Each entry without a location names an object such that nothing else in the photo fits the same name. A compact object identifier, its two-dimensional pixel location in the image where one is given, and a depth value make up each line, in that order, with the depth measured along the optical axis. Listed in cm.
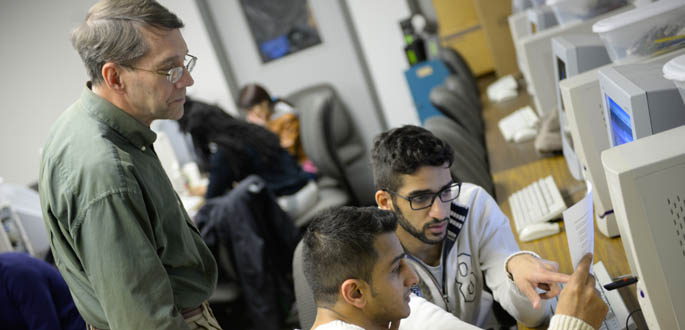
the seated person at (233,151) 365
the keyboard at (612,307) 127
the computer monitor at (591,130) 154
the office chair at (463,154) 211
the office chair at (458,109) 290
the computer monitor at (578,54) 177
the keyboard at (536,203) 186
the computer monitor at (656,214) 97
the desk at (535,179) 153
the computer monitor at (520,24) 326
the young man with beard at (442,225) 155
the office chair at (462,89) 340
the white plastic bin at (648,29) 148
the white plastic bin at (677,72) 111
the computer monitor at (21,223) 313
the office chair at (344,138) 476
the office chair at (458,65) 430
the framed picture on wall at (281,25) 526
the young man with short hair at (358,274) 119
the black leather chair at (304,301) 155
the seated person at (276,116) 443
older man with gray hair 122
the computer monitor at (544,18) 270
